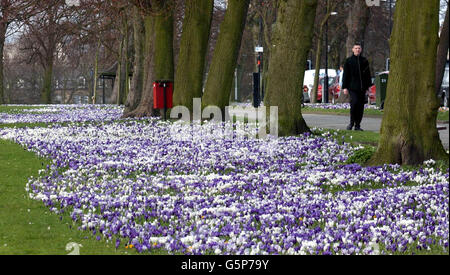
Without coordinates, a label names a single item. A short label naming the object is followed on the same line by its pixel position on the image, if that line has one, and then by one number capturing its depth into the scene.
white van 53.43
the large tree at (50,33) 25.82
